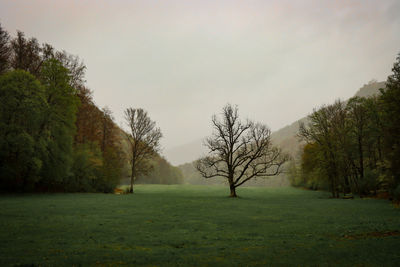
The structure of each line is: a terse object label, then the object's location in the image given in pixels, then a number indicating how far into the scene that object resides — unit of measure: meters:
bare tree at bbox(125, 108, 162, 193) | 49.81
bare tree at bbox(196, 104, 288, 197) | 41.47
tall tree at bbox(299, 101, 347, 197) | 42.44
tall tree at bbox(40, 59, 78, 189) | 37.25
